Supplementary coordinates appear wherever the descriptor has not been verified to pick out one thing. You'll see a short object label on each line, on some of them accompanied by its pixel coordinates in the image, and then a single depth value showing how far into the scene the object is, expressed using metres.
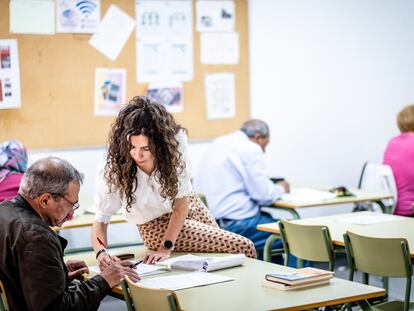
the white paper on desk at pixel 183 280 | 3.06
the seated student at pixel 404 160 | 6.29
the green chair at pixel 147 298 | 2.64
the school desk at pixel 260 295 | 2.75
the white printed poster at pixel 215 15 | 6.78
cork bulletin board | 6.05
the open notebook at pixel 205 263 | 3.37
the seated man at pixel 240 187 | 5.71
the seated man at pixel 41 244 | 2.78
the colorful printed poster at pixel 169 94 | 6.61
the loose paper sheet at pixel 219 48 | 6.81
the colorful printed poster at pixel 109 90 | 6.35
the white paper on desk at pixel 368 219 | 4.71
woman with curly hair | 3.66
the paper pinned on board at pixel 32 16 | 5.98
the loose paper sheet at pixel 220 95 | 6.87
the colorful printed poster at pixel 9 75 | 5.98
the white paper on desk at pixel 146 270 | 3.34
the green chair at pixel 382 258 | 3.72
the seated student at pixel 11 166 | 4.77
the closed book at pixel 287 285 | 2.93
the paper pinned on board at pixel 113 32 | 6.34
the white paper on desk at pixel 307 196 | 5.79
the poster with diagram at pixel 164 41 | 6.53
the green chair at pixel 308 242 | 4.20
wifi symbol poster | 6.17
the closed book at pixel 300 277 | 2.96
